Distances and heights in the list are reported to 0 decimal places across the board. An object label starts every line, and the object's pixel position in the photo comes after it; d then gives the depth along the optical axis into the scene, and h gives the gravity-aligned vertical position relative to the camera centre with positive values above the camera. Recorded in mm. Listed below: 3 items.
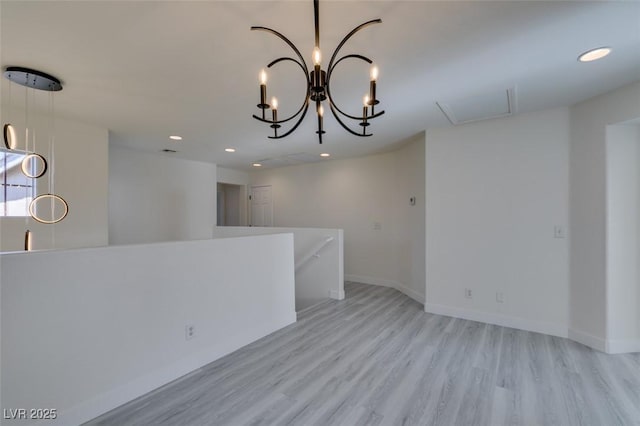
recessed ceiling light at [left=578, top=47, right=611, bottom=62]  1953 +1156
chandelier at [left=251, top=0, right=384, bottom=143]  1430 +717
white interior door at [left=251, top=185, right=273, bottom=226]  7035 +198
